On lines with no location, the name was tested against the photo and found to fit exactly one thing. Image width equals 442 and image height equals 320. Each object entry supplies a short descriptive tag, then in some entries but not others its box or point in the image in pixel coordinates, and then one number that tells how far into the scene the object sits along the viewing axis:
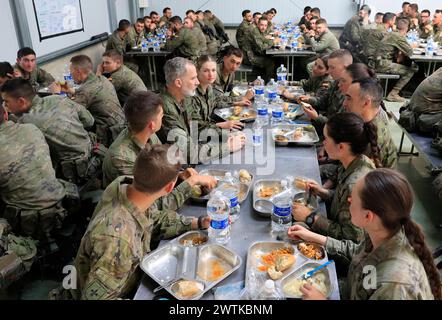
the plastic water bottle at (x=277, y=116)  3.77
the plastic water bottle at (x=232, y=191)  2.23
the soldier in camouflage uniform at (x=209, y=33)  9.00
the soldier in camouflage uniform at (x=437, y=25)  8.18
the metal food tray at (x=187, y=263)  1.75
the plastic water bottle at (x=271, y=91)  4.50
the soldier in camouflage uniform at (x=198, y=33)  7.95
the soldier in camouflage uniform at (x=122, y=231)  1.61
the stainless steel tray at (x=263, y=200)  2.24
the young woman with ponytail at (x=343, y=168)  2.11
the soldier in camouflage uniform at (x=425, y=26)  8.70
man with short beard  3.12
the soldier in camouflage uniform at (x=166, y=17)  10.10
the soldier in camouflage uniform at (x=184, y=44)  7.75
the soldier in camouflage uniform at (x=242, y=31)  8.10
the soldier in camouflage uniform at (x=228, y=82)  4.45
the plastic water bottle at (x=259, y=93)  4.52
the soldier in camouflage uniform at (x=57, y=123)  3.40
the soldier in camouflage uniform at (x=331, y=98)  3.95
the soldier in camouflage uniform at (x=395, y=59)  6.90
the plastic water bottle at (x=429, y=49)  7.07
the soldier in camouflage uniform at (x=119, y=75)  5.14
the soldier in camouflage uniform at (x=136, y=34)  8.20
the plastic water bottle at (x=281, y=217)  2.06
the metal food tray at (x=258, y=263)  1.74
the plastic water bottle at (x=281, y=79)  5.23
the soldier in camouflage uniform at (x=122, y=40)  7.94
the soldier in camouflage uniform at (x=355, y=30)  8.49
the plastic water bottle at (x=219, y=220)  2.00
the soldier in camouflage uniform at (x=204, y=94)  3.95
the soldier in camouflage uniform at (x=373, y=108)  2.98
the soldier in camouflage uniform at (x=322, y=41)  7.55
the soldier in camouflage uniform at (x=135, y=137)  2.55
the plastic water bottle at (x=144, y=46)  8.00
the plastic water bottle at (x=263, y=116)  3.83
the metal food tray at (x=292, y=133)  3.24
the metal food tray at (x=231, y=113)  3.92
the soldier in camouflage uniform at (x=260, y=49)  7.88
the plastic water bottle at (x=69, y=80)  5.31
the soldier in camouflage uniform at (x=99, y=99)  4.46
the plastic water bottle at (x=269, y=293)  1.66
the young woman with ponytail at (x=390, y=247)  1.43
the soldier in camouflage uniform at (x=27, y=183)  2.76
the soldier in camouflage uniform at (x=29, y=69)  5.18
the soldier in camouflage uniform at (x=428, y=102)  4.18
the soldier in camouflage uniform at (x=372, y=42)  7.07
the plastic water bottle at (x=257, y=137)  3.26
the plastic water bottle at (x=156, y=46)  8.09
